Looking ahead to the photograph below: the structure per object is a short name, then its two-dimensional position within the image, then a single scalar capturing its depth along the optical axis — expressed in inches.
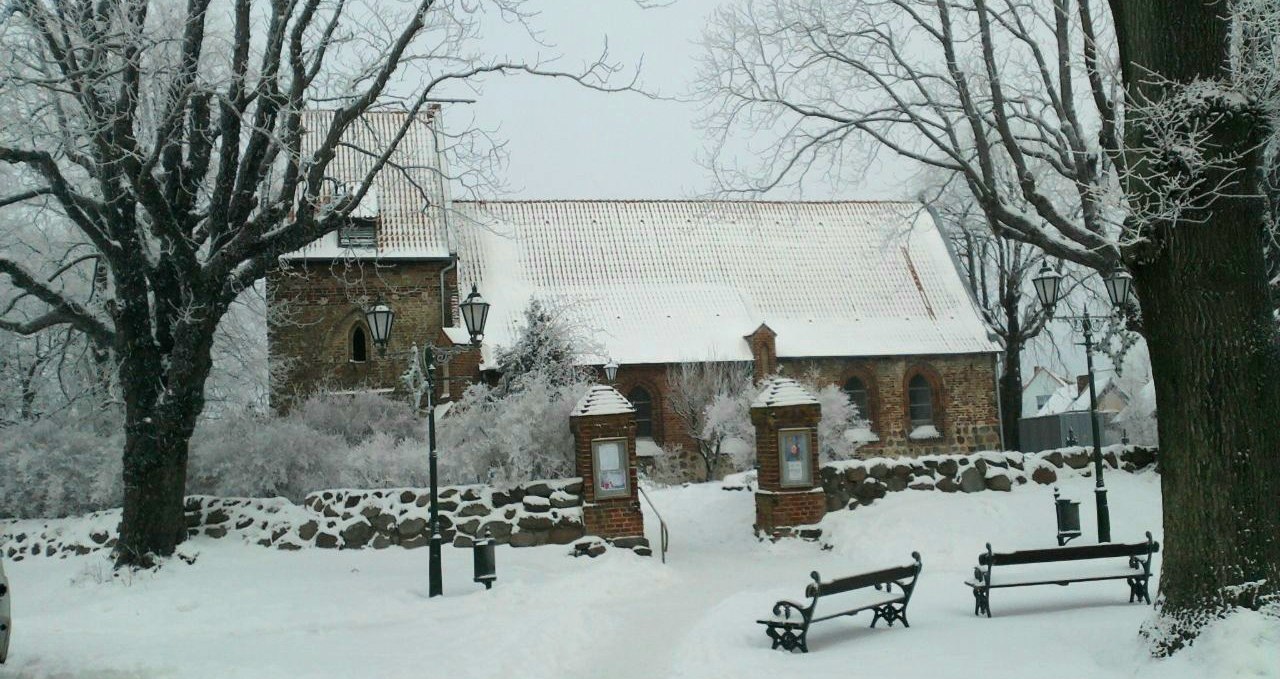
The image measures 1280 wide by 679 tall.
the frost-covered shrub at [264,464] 645.3
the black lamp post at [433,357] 487.2
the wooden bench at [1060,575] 404.5
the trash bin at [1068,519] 592.7
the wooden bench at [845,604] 364.8
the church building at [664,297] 1039.0
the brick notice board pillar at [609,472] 603.8
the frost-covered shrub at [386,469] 640.4
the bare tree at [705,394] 1099.3
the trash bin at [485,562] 492.4
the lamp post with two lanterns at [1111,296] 591.2
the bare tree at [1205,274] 299.1
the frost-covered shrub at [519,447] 624.4
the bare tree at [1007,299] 1247.5
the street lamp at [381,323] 571.5
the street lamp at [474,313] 581.6
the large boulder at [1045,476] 693.9
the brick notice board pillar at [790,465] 657.6
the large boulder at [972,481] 677.3
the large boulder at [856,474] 678.5
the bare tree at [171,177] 498.6
